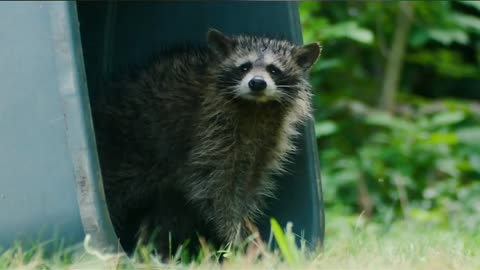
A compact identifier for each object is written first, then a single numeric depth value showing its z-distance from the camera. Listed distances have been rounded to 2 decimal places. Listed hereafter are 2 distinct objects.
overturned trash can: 7.46
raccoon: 9.80
